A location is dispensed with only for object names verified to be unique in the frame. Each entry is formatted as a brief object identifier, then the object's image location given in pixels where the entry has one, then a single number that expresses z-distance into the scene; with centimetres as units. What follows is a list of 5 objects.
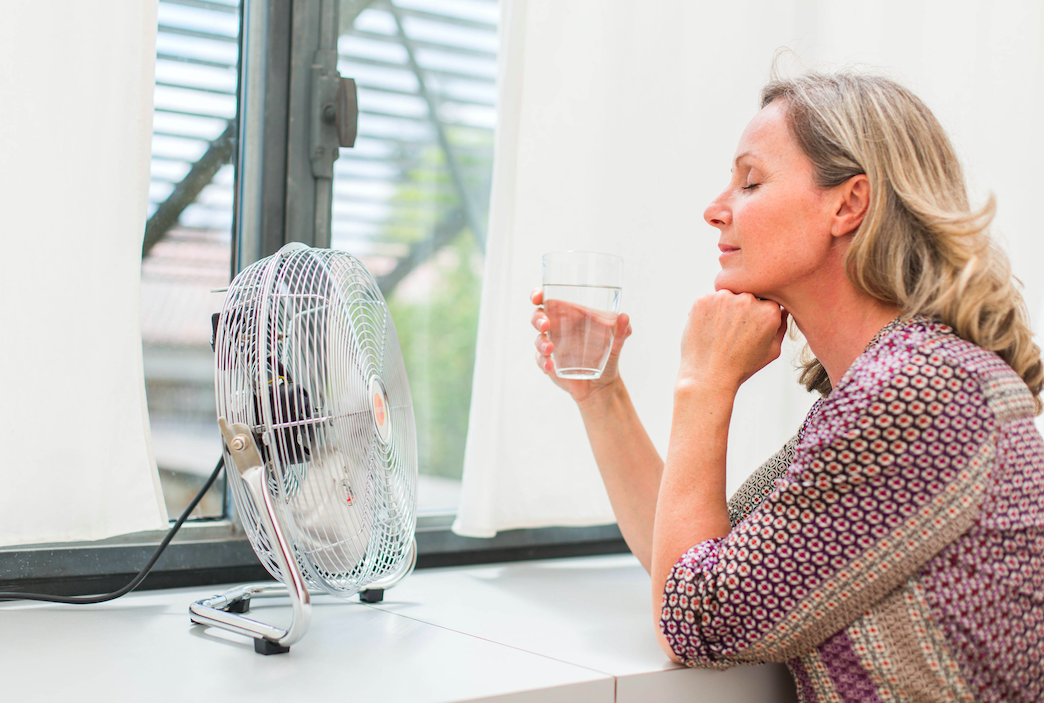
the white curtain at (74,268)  107
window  137
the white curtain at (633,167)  143
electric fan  88
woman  86
